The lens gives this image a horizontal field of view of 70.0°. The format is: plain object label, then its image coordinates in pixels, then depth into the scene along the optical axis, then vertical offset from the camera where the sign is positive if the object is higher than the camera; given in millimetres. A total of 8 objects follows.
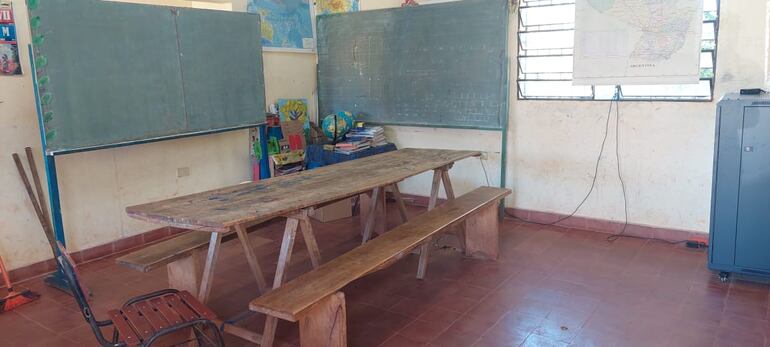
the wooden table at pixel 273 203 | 2379 -513
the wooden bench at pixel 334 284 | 2244 -837
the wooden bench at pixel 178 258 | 2643 -773
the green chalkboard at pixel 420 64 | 4789 +223
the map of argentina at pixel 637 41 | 3990 +290
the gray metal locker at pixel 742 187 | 3303 -674
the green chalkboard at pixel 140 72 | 3414 +181
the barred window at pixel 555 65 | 4250 +153
